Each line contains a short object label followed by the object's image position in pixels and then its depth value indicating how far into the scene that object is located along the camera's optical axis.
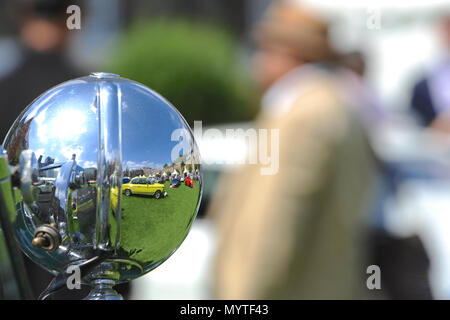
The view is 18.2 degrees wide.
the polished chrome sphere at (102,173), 2.55
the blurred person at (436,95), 10.25
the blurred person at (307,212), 5.40
